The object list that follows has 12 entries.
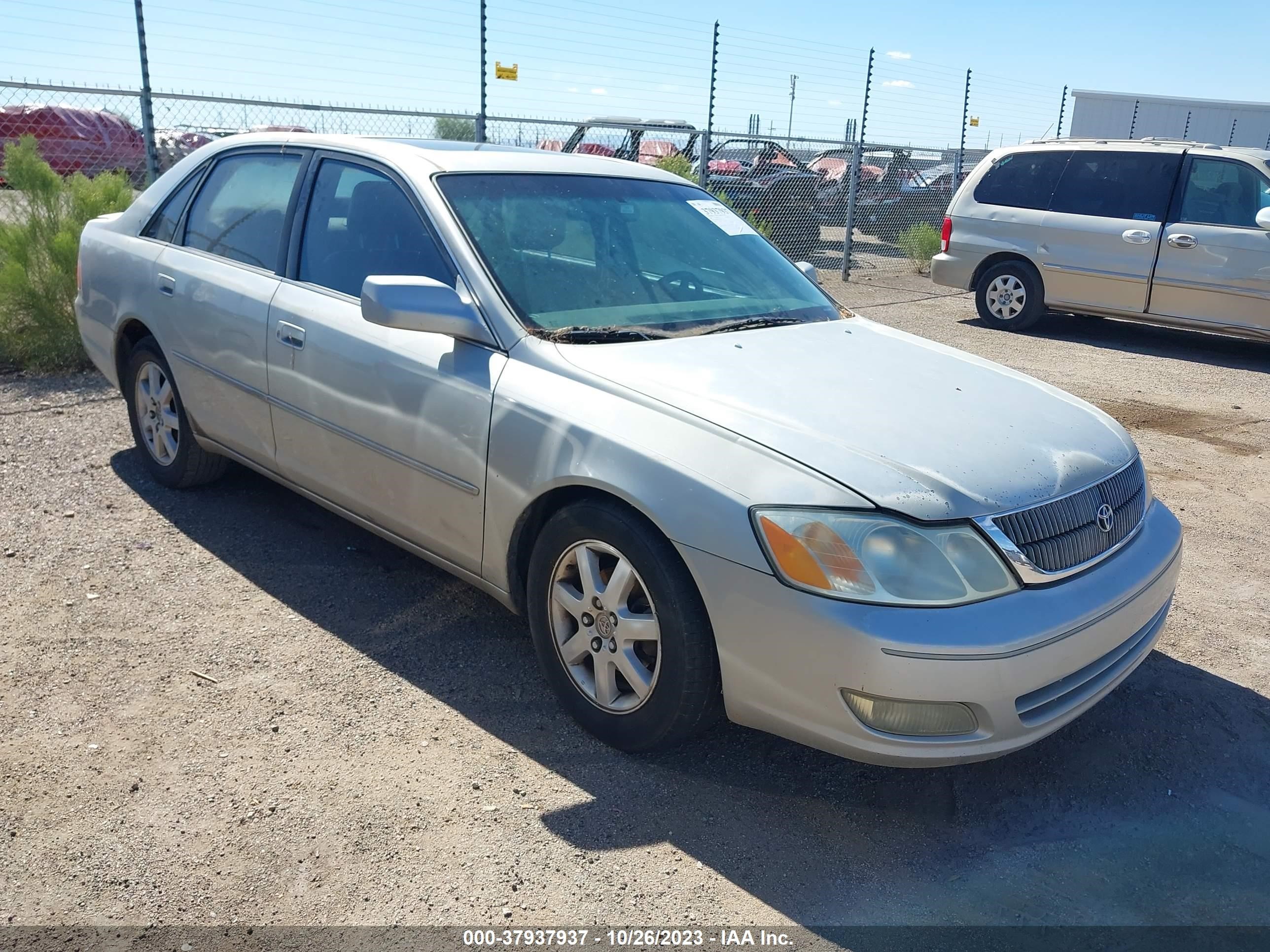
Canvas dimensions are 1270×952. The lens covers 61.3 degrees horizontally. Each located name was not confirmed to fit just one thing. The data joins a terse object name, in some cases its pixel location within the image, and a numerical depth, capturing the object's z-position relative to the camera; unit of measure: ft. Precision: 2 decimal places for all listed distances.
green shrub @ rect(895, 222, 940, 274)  51.52
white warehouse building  117.80
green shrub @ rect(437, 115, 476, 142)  34.56
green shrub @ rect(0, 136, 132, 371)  23.79
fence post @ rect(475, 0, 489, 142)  33.91
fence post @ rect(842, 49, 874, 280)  46.09
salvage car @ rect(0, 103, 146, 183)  30.60
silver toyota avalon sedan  8.51
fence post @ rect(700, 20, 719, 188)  41.78
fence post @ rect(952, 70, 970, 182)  57.98
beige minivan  30.27
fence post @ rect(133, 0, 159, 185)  27.68
